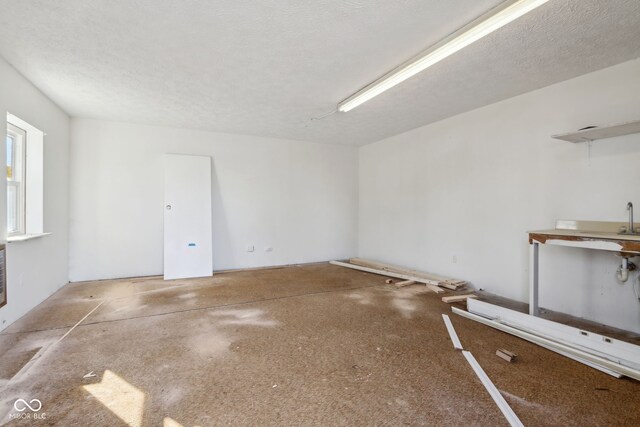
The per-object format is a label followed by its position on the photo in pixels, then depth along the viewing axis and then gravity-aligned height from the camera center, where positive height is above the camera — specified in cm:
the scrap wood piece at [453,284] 446 -108
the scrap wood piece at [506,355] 242 -116
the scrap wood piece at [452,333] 269 -118
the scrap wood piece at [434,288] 438 -113
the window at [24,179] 357 +37
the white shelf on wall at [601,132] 277 +80
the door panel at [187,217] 524 -12
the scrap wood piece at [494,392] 175 -120
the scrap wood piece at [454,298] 390 -112
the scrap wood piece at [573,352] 220 -114
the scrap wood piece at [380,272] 495 -111
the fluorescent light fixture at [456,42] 213 +145
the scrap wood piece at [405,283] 477 -114
